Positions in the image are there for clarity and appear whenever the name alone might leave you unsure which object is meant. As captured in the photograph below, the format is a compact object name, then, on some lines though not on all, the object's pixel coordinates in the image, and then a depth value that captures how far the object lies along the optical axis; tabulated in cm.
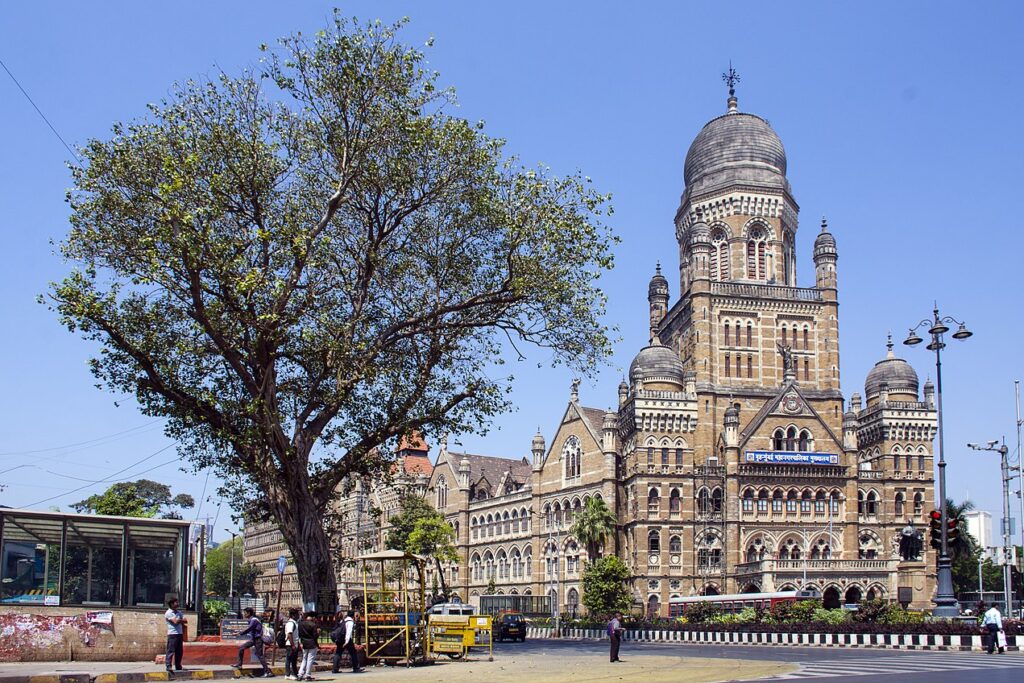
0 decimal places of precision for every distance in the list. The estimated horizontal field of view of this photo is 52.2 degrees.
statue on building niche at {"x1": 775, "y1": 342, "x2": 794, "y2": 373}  7444
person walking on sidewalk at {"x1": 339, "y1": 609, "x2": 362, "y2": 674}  2503
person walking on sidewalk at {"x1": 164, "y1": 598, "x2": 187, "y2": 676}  2305
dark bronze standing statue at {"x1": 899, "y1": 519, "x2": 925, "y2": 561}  6956
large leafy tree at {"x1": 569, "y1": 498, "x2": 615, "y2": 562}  7019
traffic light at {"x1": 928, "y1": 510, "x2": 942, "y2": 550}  3528
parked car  5025
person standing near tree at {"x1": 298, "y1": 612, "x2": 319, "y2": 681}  2289
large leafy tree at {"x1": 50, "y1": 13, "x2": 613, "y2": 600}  2762
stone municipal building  6881
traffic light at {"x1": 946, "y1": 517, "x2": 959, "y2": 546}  3494
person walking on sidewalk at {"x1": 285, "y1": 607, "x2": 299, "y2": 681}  2372
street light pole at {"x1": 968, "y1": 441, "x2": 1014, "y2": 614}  5423
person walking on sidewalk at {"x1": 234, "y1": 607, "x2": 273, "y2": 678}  2403
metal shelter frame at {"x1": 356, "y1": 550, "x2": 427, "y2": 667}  2714
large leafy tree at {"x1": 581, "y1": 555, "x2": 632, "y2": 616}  6519
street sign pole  2712
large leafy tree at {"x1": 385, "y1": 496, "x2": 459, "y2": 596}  7244
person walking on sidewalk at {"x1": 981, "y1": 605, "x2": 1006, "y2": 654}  3219
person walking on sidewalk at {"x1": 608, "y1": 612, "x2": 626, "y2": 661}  2961
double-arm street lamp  3609
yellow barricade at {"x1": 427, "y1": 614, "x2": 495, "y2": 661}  3053
